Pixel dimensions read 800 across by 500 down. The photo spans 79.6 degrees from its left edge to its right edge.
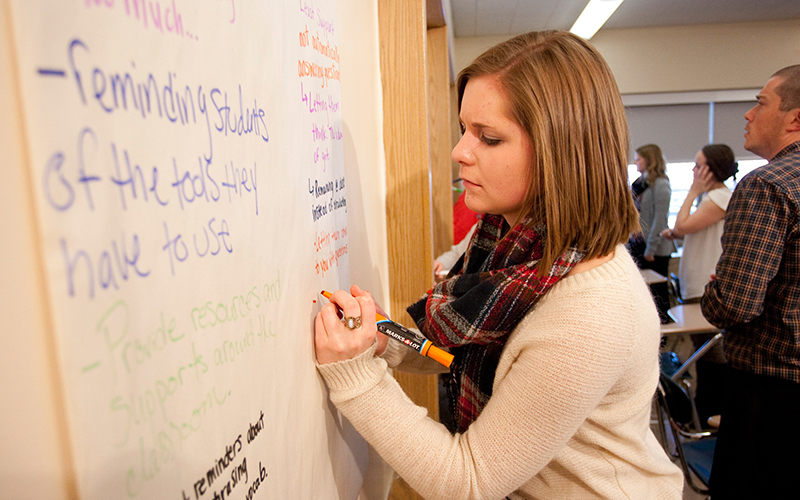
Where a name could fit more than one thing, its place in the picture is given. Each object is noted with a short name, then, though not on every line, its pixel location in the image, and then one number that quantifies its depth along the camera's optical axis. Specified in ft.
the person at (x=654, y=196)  13.56
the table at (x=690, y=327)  7.16
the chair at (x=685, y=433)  5.57
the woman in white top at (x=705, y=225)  9.75
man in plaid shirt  4.62
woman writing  2.17
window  17.58
